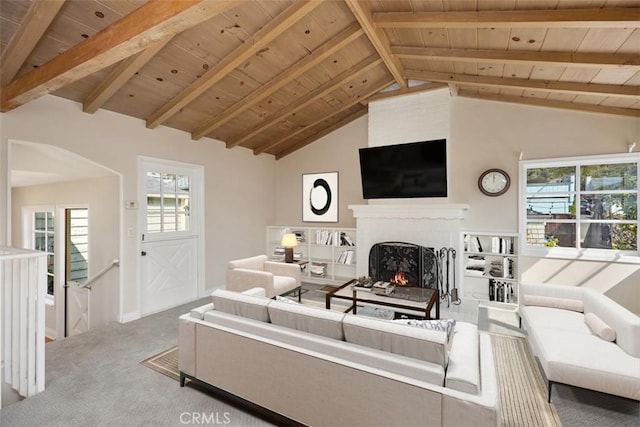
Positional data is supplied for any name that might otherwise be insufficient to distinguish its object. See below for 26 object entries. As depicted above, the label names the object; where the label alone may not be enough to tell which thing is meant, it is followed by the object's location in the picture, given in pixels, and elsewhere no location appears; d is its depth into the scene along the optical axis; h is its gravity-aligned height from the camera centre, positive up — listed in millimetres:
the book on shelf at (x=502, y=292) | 4242 -1099
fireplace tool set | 4332 -822
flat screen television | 4215 +708
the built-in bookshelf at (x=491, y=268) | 4227 -759
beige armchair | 3756 -816
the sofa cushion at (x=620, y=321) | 2062 -806
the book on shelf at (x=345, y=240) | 5367 -429
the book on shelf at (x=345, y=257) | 5348 -740
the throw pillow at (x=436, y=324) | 1812 -678
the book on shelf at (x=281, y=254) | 5824 -749
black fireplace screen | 4398 -719
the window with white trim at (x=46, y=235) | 5012 -330
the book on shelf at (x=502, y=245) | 4242 -419
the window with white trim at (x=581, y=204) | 3709 +160
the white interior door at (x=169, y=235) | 4043 -262
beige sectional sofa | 1480 -862
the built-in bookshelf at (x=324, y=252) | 5418 -697
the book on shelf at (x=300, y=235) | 5829 -376
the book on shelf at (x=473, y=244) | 4418 -414
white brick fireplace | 4320 -135
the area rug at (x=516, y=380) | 2029 -1369
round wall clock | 4254 +510
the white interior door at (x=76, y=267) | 4488 -799
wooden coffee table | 3158 -935
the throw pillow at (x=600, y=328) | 2285 -904
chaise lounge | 1943 -974
